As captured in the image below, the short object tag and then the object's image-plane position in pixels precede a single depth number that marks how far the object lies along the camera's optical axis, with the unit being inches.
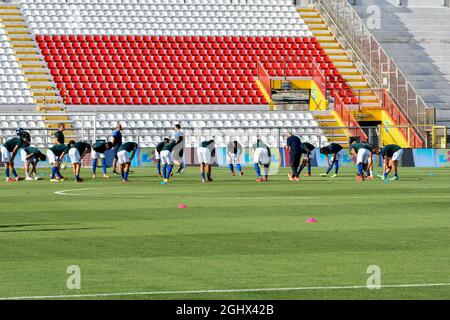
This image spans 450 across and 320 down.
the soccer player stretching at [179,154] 1814.7
